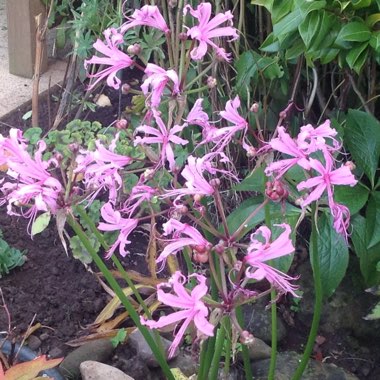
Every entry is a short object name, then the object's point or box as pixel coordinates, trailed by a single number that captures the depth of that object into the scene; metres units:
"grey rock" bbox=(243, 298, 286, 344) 2.30
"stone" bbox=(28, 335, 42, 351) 2.17
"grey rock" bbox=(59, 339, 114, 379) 2.10
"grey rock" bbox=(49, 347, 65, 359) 2.15
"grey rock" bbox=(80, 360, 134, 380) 1.99
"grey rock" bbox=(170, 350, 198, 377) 2.09
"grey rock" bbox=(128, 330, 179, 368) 2.14
